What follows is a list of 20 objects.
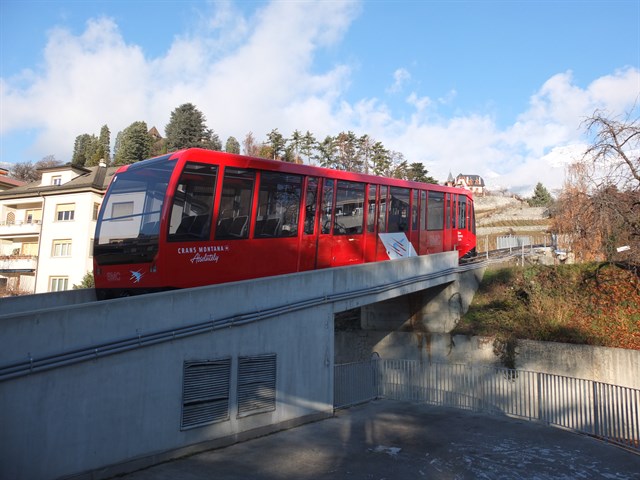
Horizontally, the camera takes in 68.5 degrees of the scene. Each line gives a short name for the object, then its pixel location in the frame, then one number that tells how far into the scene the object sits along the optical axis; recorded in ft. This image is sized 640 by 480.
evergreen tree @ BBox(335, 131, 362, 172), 209.77
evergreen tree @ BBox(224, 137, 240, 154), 275.75
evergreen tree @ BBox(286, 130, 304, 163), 210.79
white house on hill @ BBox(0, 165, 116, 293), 102.83
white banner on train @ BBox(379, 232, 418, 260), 54.24
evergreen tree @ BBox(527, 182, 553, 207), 238.07
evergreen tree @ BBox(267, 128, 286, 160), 216.54
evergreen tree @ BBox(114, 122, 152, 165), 207.31
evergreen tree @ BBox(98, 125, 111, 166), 274.91
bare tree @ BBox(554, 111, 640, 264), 58.08
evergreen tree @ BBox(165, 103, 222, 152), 205.36
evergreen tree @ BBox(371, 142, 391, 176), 209.67
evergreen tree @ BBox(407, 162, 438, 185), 214.90
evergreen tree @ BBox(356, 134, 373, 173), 212.02
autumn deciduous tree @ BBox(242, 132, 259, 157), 226.46
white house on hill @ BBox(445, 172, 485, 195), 447.42
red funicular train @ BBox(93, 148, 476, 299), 33.19
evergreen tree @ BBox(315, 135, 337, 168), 209.97
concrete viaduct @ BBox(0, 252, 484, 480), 21.35
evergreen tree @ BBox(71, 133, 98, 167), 267.59
